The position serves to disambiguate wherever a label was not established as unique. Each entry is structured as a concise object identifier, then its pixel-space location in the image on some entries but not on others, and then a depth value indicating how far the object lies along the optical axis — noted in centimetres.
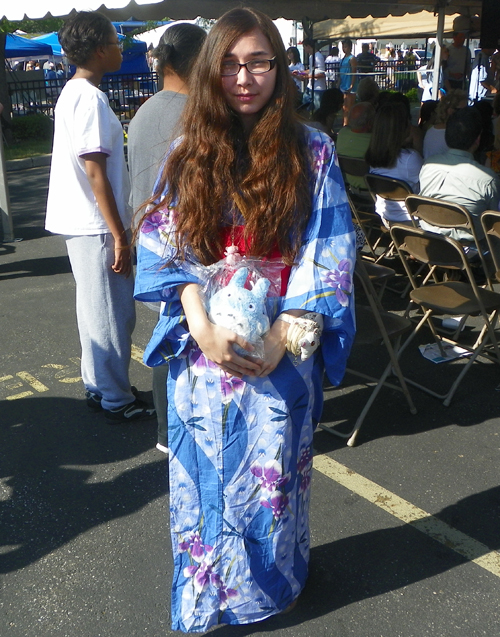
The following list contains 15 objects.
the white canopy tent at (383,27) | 1124
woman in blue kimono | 185
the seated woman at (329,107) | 711
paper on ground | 411
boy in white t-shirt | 301
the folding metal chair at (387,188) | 507
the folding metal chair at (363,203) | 578
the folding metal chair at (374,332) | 320
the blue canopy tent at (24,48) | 2036
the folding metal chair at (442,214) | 388
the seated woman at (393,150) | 549
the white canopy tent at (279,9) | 573
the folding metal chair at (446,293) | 360
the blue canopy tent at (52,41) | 2427
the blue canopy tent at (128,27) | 2455
